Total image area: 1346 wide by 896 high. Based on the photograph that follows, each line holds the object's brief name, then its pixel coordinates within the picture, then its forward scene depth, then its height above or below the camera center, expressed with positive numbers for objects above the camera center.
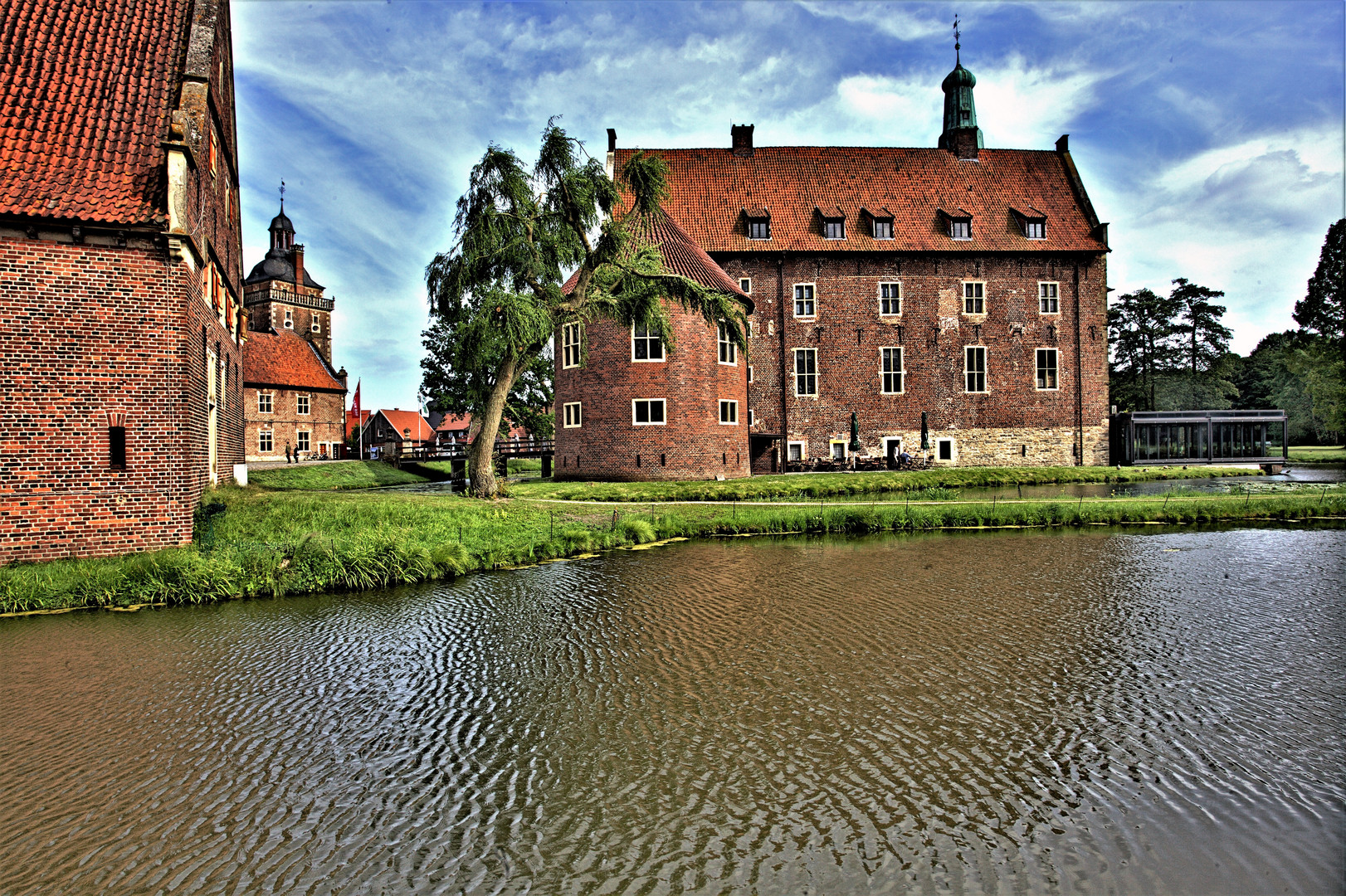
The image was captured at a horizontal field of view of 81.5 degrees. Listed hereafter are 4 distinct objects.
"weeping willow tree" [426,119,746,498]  18.95 +5.01
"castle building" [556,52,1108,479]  36.28 +6.35
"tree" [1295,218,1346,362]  53.59 +10.69
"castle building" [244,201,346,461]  55.75 +6.43
